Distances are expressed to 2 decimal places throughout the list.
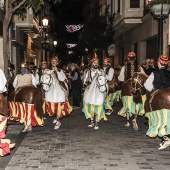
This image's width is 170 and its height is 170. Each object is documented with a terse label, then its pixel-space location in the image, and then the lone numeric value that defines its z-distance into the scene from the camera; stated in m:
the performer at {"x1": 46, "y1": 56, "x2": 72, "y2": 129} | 10.86
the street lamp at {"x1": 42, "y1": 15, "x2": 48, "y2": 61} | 23.70
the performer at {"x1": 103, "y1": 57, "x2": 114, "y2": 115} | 13.06
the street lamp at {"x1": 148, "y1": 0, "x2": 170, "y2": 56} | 11.31
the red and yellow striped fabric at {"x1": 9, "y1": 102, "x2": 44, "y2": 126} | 9.80
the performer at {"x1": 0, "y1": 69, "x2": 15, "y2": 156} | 6.71
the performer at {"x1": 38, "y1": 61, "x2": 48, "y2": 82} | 13.66
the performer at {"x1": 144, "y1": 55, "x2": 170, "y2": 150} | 7.82
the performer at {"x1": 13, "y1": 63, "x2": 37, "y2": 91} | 10.41
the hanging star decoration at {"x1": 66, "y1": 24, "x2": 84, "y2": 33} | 43.27
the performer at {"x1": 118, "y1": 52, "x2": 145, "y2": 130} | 10.52
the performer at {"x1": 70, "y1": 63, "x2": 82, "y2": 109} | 17.14
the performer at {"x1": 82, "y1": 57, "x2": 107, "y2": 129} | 10.65
